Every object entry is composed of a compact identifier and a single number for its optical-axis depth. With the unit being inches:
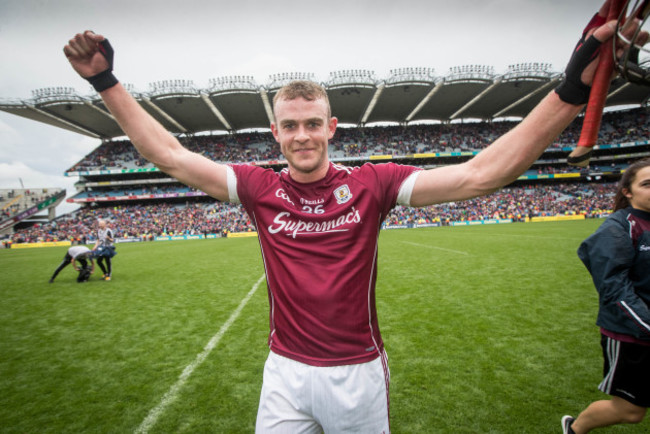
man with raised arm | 57.6
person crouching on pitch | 365.7
